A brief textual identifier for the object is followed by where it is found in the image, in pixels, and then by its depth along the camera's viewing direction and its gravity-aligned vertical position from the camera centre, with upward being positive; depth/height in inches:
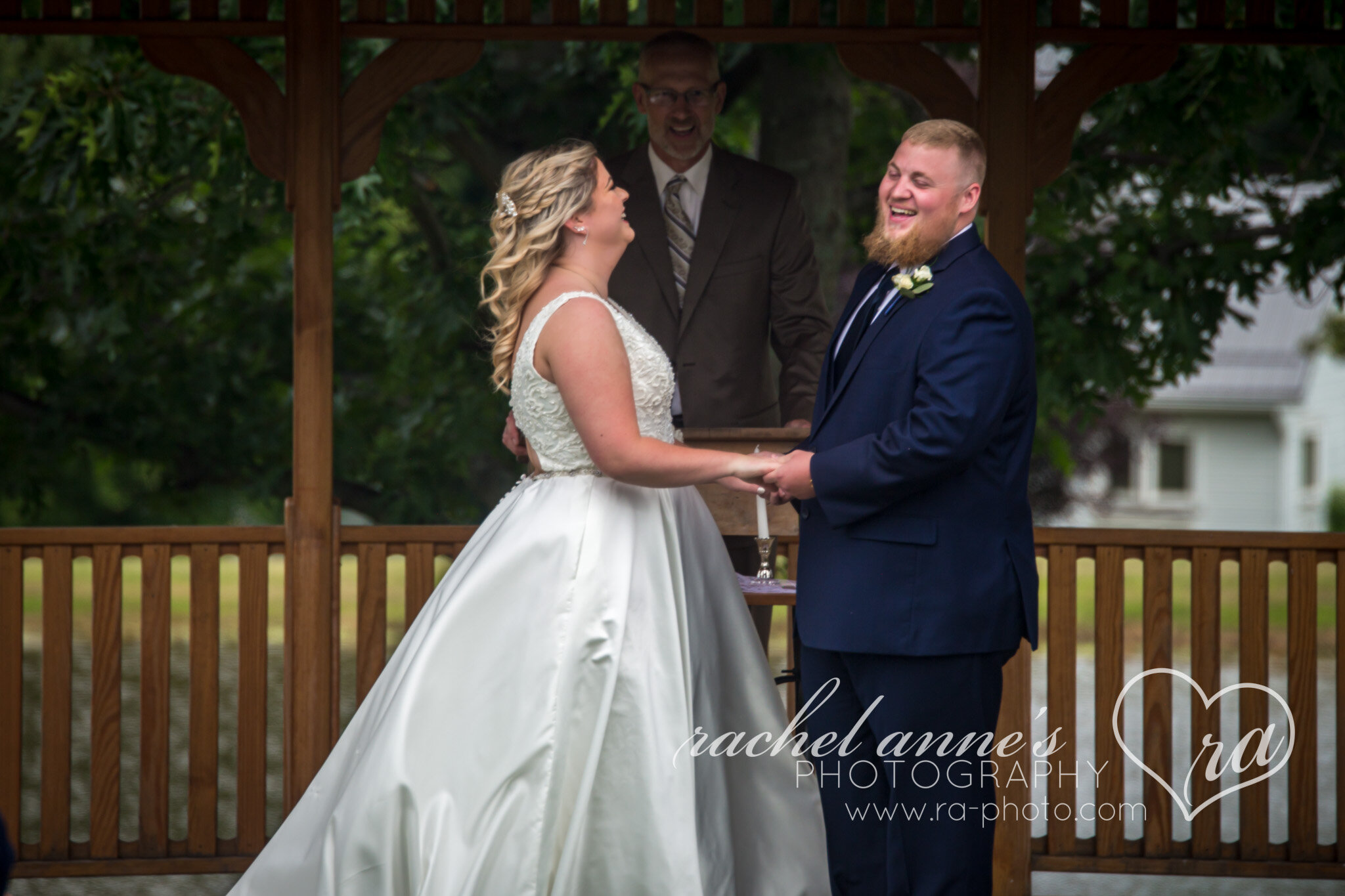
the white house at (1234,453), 2385.6 -32.9
